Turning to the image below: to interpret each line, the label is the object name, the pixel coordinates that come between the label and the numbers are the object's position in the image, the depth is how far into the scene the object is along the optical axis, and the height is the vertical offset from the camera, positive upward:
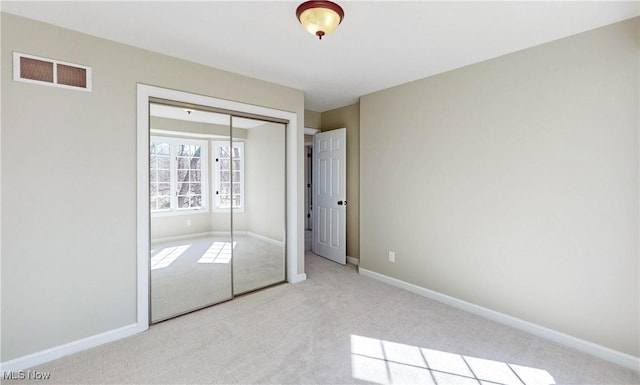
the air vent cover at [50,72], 1.95 +0.86
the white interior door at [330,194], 4.31 -0.08
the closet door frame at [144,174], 2.44 +0.12
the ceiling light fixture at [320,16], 1.75 +1.13
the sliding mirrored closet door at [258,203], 3.18 -0.18
